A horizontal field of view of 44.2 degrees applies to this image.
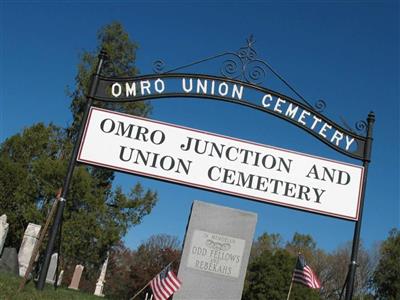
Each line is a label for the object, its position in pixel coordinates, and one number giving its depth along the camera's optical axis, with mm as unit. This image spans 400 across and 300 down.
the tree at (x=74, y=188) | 24953
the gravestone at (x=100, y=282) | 33778
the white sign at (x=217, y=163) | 8859
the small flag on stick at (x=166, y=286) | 10477
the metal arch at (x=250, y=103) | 9531
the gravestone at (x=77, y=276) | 29464
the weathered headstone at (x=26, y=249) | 20078
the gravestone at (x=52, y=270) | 21672
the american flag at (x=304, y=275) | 15000
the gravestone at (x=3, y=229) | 19242
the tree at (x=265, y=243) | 55094
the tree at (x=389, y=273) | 39094
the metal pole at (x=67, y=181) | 8047
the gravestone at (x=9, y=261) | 16341
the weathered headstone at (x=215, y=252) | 10797
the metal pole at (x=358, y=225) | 8727
